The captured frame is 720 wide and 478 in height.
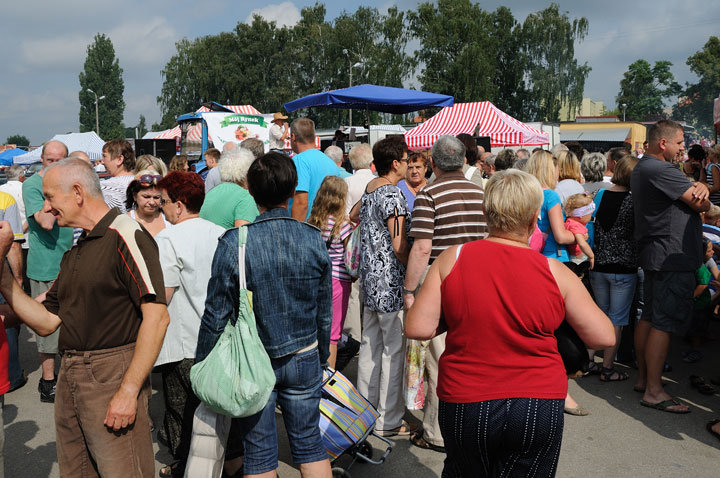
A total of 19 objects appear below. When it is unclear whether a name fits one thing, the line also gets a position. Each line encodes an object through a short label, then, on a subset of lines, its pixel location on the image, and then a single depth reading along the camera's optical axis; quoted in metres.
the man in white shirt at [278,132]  8.45
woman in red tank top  2.15
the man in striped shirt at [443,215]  3.74
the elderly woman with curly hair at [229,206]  4.30
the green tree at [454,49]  47.50
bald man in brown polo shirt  2.46
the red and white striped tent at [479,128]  14.56
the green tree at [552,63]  49.03
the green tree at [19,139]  115.50
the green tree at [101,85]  82.75
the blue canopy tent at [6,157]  25.66
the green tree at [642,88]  97.89
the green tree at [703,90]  67.56
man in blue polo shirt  5.25
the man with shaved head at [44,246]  5.02
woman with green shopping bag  2.59
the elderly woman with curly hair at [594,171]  6.26
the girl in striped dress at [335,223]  4.53
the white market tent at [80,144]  22.34
